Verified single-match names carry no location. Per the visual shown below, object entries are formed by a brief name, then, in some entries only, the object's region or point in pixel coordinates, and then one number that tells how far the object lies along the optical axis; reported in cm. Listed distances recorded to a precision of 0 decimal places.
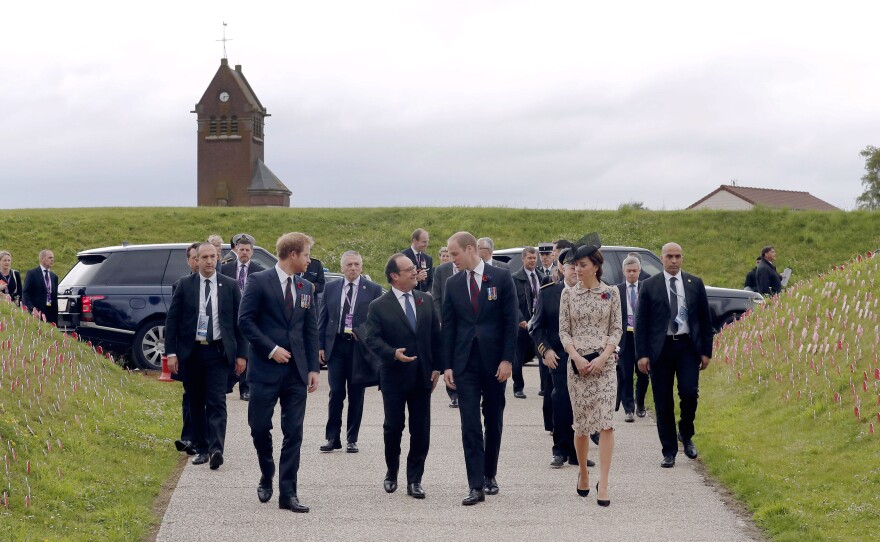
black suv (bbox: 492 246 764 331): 1855
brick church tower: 8331
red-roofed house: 7894
